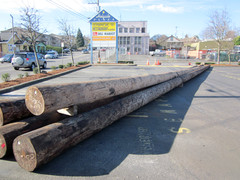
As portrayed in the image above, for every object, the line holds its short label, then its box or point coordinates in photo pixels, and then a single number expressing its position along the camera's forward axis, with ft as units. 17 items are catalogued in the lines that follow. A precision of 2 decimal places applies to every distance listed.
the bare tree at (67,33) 73.00
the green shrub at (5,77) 31.24
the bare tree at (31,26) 42.32
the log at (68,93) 9.28
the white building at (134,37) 215.10
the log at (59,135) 8.33
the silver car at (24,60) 55.62
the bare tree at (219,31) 85.61
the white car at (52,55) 135.53
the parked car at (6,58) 90.56
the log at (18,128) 9.35
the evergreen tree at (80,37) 350.23
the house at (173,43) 278.67
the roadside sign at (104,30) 76.18
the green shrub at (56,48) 237.72
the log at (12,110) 10.17
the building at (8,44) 154.63
